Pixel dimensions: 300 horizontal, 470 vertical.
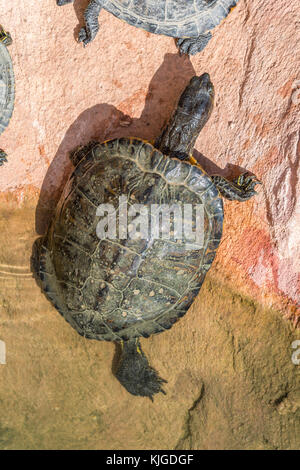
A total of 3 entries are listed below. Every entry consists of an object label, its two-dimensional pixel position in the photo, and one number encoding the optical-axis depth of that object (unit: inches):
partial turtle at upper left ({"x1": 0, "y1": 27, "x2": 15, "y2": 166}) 124.7
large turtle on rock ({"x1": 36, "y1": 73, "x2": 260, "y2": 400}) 106.3
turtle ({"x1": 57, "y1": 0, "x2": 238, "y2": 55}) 117.2
